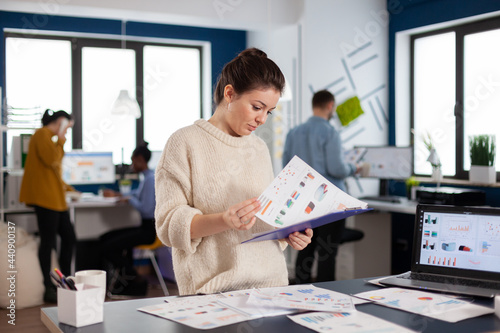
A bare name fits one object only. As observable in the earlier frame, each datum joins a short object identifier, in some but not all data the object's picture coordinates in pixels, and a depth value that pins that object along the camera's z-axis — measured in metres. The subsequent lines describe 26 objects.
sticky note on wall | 5.21
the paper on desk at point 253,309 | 1.44
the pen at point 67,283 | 1.39
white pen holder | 1.37
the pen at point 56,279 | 1.39
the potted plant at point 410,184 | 4.75
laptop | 1.76
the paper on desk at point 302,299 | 1.49
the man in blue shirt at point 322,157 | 4.15
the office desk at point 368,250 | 4.77
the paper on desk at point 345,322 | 1.33
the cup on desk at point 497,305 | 1.48
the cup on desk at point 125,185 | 5.38
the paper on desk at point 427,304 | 1.47
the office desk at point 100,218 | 5.16
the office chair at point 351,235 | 4.42
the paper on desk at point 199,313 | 1.37
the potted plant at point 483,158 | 4.23
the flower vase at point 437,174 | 4.61
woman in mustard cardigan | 4.34
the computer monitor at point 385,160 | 4.79
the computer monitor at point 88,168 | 5.33
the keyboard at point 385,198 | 4.60
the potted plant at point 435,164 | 4.59
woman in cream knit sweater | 1.67
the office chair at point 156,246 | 4.64
